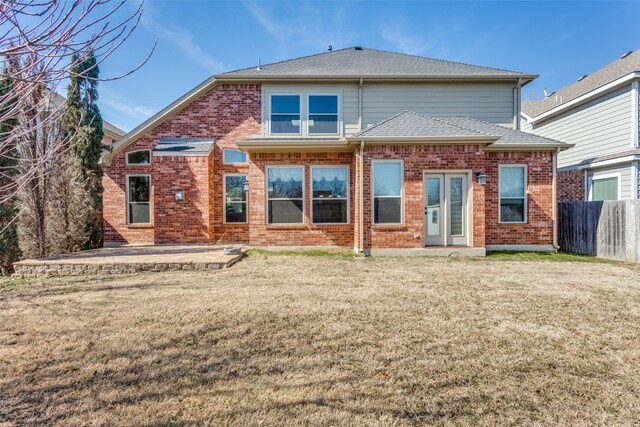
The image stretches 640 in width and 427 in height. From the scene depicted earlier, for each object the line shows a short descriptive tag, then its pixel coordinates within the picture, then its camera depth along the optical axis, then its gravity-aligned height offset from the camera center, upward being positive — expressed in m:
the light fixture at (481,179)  8.27 +0.90
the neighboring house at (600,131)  10.05 +3.09
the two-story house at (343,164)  8.45 +1.51
